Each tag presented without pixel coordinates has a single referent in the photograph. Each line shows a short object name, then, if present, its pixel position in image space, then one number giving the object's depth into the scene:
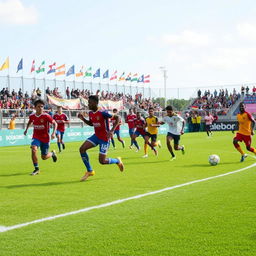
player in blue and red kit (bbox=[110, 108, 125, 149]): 23.46
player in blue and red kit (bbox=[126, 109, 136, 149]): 23.23
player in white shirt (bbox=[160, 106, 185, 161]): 15.31
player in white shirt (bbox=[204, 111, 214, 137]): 36.99
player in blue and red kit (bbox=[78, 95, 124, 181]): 10.12
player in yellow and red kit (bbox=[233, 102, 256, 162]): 14.16
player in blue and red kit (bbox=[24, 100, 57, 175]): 11.84
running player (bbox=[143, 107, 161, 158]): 17.67
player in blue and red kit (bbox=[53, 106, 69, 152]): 21.45
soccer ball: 13.10
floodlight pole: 58.82
